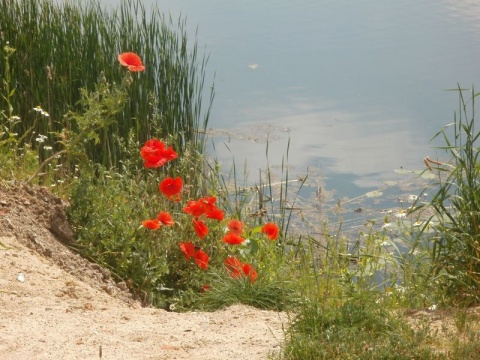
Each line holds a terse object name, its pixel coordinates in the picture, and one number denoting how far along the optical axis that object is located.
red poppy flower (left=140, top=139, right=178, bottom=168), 7.46
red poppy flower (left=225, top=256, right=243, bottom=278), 6.71
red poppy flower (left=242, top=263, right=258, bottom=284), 6.39
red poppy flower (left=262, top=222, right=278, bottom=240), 7.18
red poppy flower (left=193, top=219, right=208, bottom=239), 7.19
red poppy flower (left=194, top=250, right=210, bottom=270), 7.10
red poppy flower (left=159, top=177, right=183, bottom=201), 7.40
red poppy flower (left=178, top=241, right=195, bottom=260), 7.10
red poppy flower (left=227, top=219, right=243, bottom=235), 7.16
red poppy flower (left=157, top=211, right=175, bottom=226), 7.06
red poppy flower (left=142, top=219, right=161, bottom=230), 6.97
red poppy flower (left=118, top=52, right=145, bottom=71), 7.78
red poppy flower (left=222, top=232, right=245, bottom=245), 7.04
